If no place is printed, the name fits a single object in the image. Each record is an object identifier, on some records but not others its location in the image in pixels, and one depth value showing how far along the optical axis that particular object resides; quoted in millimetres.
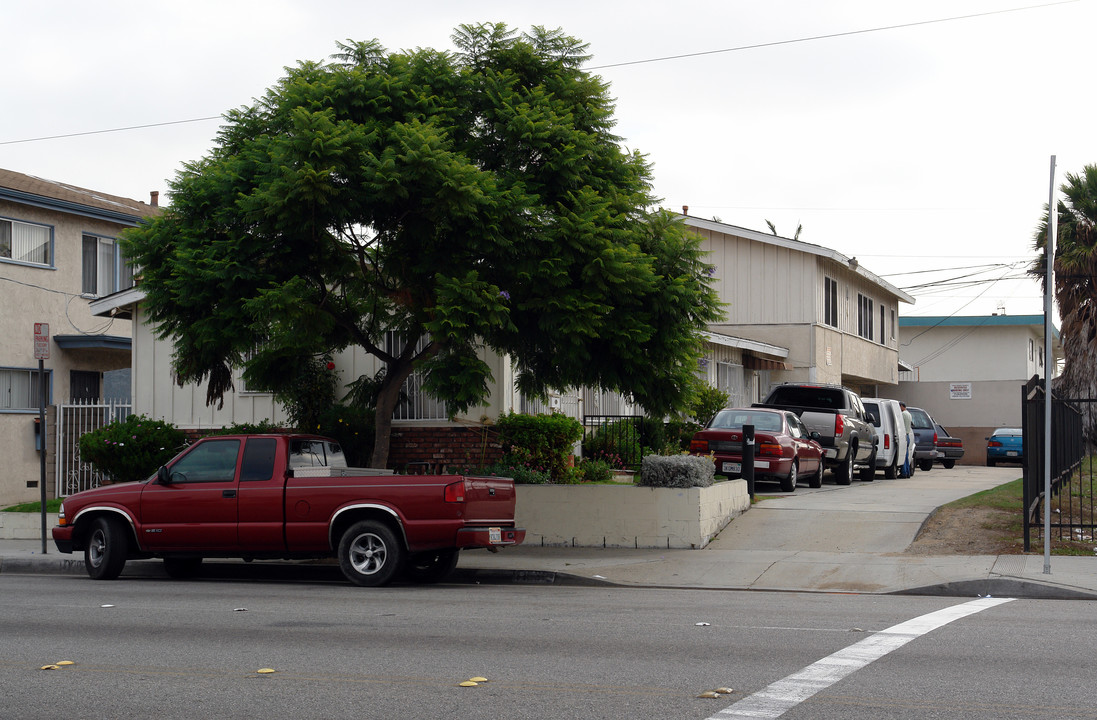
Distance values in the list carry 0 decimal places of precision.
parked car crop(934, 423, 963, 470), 33594
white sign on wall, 41375
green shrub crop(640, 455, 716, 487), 15508
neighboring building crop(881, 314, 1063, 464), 40906
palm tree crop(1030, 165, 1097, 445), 27834
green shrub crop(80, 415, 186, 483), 18234
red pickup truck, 12273
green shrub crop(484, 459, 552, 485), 16125
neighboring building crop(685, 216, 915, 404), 29984
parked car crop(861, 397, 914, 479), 26094
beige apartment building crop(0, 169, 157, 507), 25062
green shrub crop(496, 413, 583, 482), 16761
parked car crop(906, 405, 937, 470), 30922
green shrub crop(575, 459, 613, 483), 17922
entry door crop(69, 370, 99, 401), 26766
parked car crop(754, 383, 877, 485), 23109
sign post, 15469
